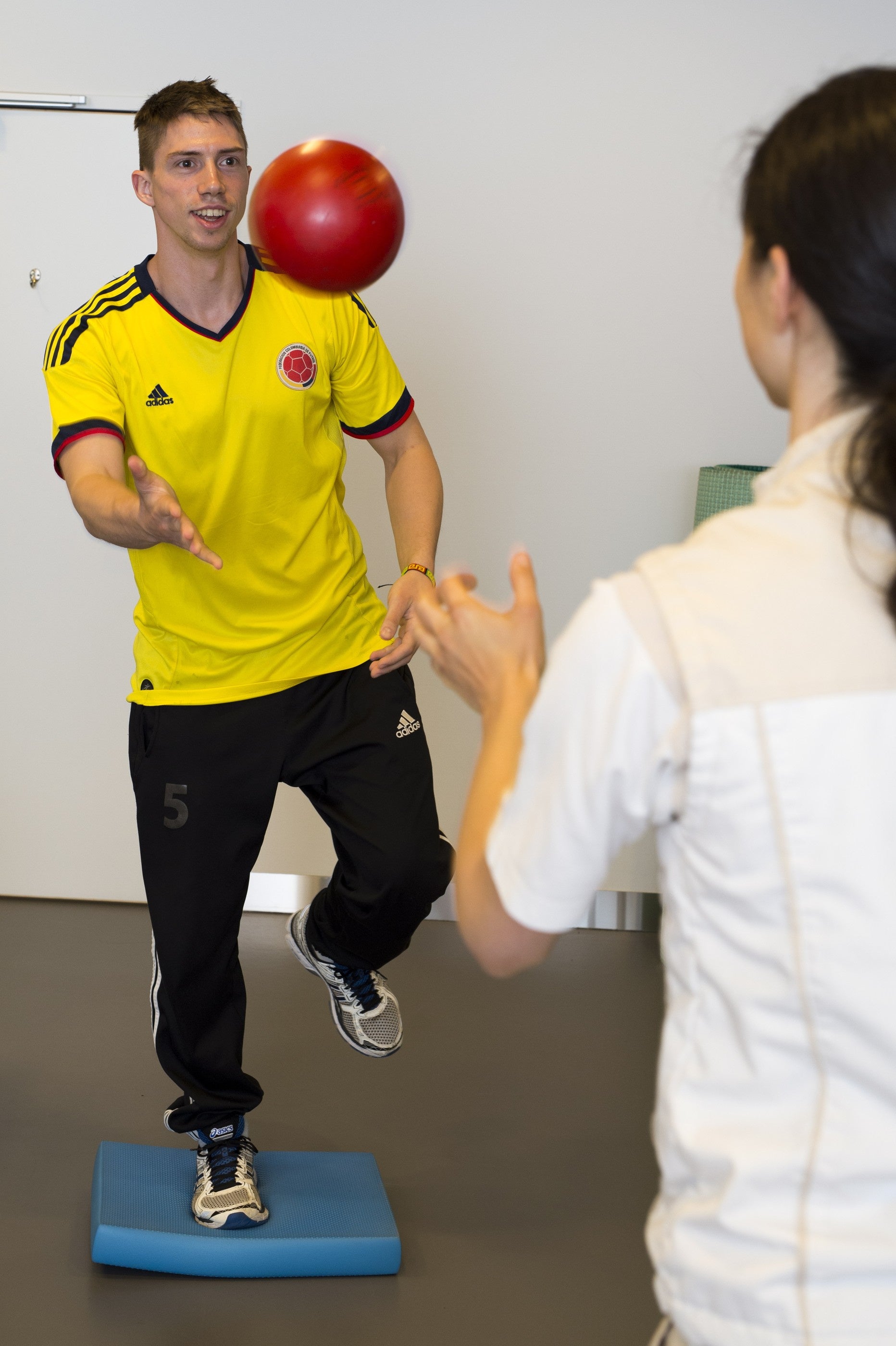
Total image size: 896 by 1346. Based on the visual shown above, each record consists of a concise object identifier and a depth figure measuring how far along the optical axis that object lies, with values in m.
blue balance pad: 2.05
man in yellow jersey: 2.09
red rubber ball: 1.80
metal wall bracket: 3.42
